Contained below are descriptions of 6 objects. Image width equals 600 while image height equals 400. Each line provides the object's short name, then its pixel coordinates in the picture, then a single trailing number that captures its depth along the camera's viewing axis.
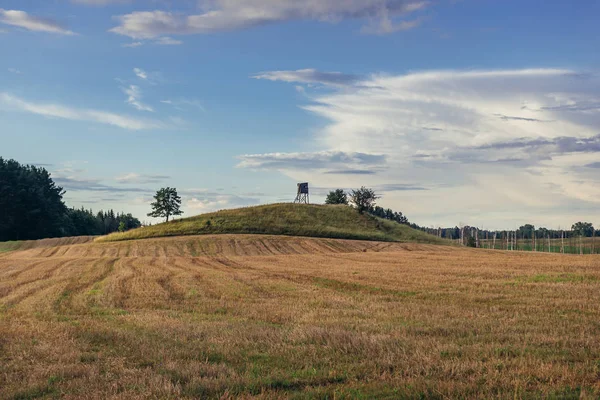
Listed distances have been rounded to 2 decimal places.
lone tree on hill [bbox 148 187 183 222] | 117.00
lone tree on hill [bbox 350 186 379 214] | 125.50
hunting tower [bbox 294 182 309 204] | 144.50
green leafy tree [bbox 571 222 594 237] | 180.57
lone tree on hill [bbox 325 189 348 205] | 190.04
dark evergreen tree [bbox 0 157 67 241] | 120.44
